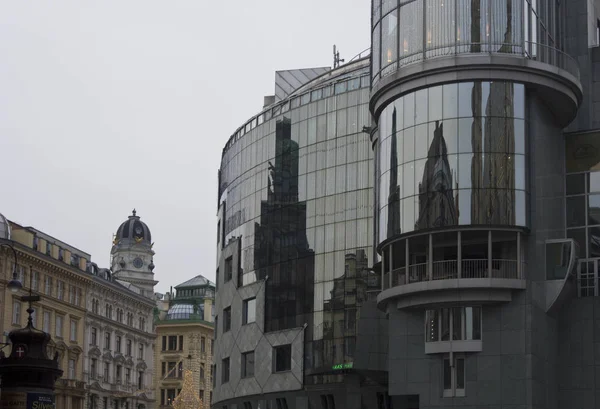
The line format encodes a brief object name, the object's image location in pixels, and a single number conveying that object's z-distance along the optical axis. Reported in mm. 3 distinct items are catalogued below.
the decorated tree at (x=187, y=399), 143375
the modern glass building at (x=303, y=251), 76938
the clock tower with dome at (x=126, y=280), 197562
